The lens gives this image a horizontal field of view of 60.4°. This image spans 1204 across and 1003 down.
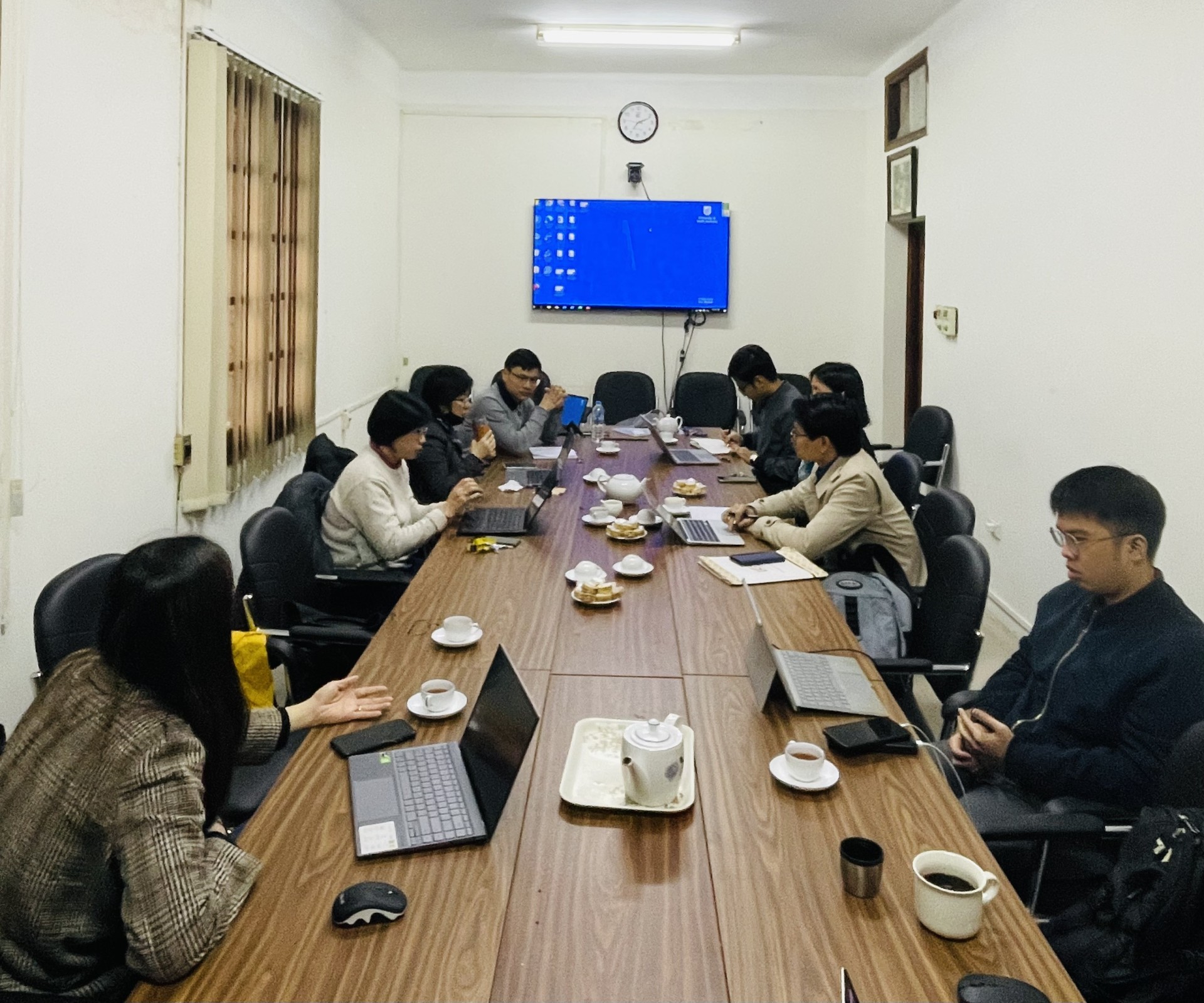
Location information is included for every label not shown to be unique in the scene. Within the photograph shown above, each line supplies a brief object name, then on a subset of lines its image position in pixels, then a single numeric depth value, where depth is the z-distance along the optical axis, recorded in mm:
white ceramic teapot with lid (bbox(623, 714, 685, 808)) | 1661
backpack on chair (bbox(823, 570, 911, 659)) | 2887
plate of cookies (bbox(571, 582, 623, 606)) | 2777
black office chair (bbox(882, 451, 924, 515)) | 4141
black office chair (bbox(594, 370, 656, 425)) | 7246
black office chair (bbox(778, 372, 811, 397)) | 6840
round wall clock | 7199
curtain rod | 3689
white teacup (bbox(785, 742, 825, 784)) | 1783
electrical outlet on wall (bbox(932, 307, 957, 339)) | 5742
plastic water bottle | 5840
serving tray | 1705
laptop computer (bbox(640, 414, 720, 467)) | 5094
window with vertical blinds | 3686
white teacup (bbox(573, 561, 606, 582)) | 2930
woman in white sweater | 3467
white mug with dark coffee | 1371
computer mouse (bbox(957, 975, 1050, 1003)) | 1222
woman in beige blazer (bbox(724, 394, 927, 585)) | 3369
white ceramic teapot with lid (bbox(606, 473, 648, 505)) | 3982
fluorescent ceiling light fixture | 5992
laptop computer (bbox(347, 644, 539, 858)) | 1603
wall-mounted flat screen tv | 7262
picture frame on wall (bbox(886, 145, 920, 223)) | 6352
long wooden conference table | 1301
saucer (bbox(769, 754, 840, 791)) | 1771
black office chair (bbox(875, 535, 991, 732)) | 2617
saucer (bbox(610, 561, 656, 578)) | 3059
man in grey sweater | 5105
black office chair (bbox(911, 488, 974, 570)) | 3186
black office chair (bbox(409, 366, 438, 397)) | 7176
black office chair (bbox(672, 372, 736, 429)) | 7055
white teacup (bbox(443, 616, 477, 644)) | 2430
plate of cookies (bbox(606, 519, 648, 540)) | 3506
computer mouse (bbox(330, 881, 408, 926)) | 1378
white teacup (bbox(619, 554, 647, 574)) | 3064
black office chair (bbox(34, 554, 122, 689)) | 2137
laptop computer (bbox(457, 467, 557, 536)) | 3594
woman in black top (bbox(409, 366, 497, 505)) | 4340
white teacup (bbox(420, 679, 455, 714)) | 2033
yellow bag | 2441
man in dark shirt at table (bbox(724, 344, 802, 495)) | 5047
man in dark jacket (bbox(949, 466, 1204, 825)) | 1936
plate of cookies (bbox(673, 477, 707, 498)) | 4312
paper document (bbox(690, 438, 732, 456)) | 5418
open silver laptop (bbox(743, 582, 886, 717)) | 2107
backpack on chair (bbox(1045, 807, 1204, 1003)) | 1512
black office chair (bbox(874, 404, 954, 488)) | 5664
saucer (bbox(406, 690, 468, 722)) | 2023
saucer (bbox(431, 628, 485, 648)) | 2426
